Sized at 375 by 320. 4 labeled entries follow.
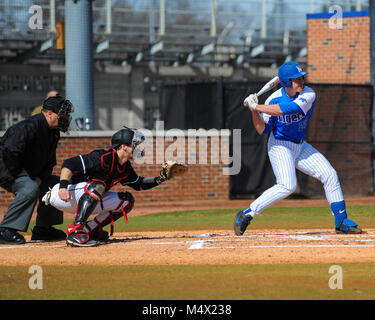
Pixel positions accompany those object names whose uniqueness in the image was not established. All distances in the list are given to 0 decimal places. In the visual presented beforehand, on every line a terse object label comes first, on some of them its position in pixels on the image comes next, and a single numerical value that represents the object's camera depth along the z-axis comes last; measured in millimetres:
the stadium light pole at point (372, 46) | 36469
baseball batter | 18328
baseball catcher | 16969
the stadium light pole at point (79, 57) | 39469
